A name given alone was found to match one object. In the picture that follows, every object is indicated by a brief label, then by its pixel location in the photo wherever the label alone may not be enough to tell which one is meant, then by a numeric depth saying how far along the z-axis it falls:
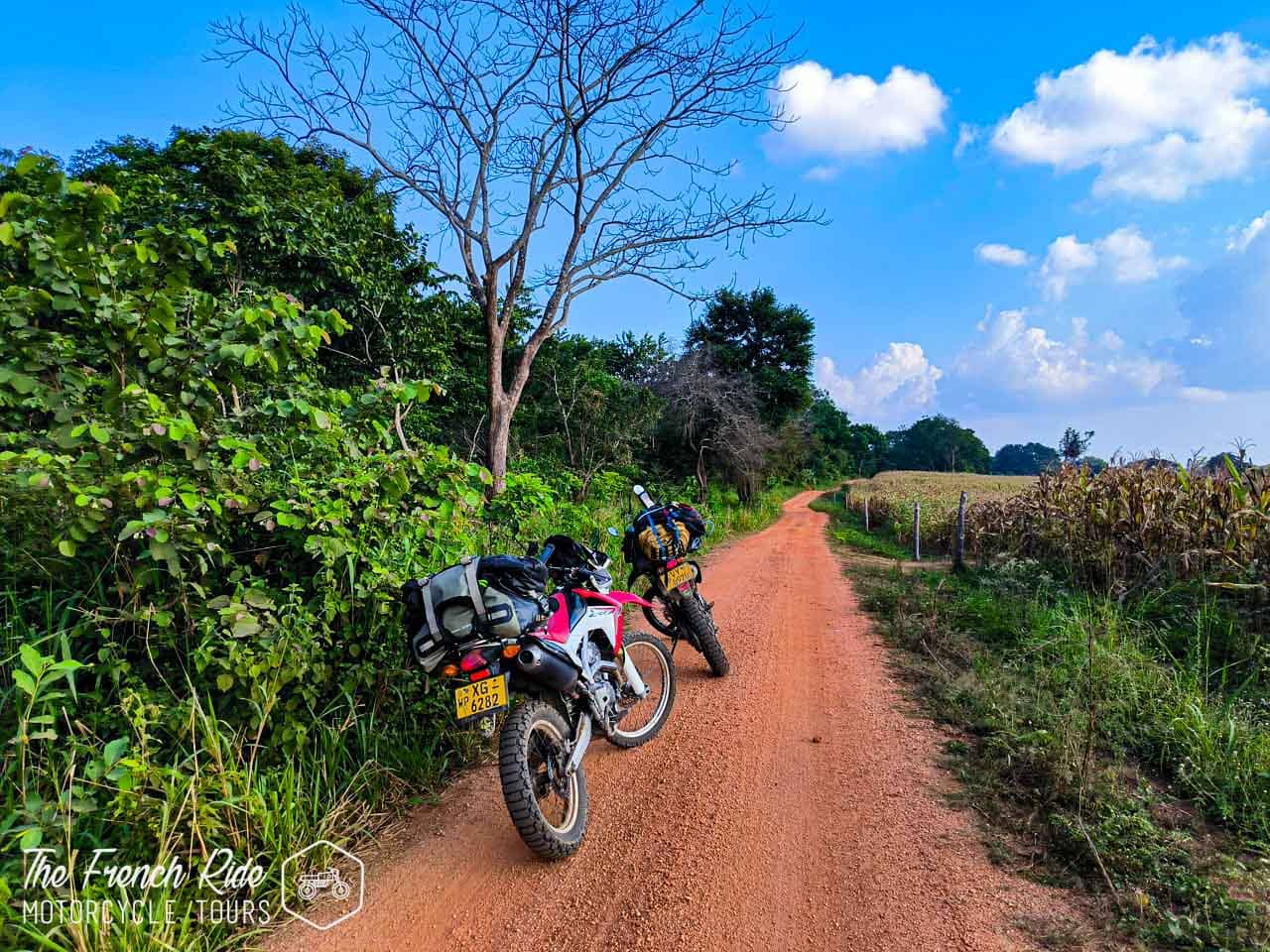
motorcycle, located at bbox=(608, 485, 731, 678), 3.97
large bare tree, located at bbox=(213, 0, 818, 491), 8.27
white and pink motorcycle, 2.18
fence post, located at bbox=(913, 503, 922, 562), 10.51
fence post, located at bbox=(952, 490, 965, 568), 8.30
